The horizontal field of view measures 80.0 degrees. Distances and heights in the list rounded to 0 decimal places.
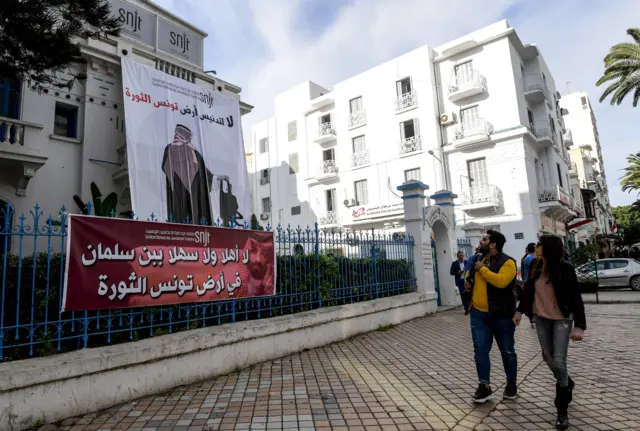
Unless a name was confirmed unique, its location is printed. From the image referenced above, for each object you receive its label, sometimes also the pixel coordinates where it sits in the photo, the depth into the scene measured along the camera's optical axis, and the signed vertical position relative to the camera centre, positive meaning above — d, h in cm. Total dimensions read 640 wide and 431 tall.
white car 1480 -103
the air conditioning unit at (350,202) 2488 +384
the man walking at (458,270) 1022 -39
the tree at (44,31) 513 +345
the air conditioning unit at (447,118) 2158 +778
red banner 426 +10
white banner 1034 +362
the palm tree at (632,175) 3148 +597
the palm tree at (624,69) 1756 +844
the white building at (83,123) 892 +413
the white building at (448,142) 1984 +696
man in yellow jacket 379 -56
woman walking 330 -54
